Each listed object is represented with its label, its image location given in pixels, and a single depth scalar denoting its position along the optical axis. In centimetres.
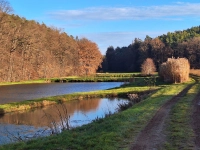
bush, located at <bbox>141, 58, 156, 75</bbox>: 6971
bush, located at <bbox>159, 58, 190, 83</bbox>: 3594
